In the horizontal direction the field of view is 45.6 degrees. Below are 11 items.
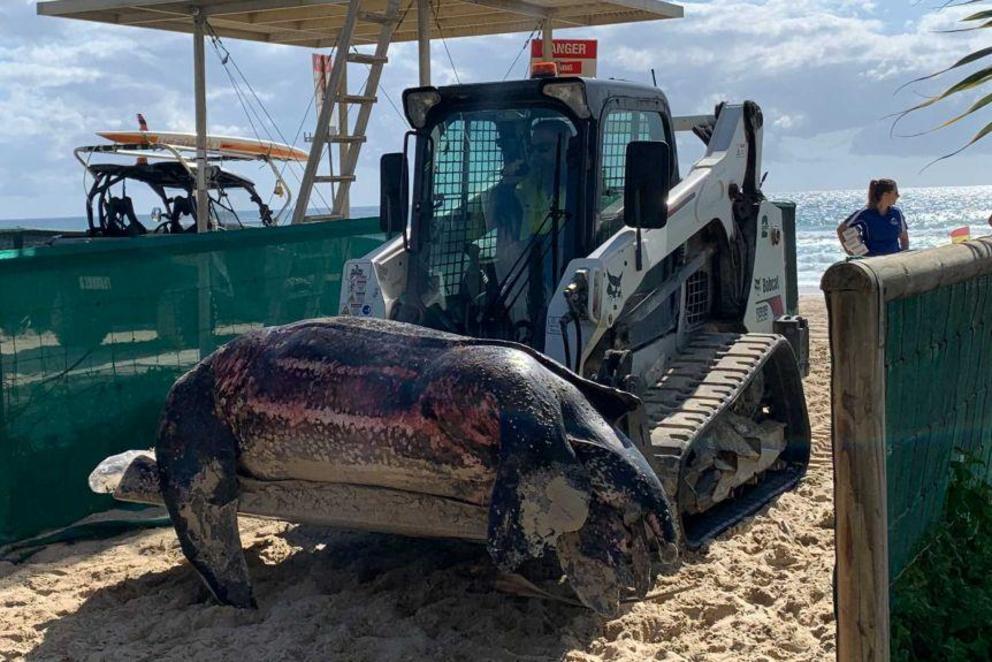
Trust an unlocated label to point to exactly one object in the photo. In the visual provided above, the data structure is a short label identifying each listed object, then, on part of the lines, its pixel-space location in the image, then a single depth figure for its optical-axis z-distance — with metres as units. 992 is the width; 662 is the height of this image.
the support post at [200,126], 12.41
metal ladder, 10.52
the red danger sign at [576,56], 12.30
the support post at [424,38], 11.69
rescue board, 14.73
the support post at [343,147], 11.23
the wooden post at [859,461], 3.68
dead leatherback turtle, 4.38
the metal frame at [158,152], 14.05
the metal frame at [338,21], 10.87
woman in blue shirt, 9.83
